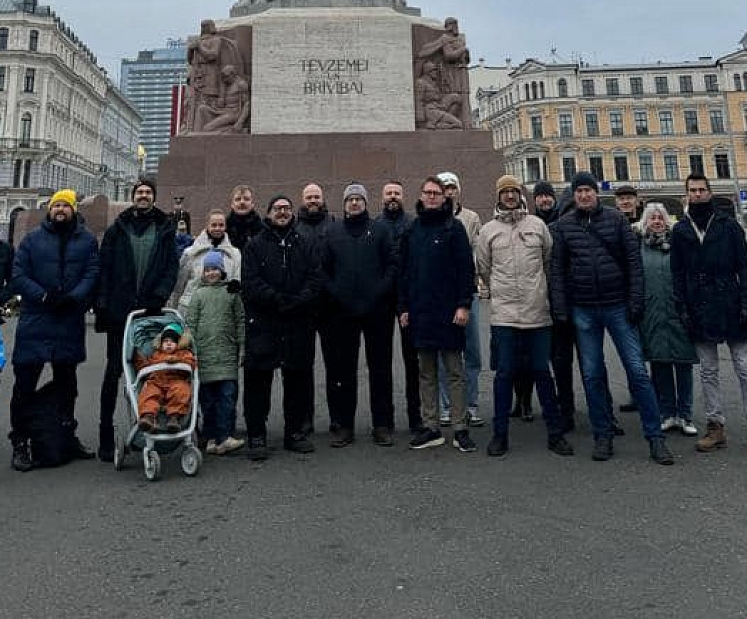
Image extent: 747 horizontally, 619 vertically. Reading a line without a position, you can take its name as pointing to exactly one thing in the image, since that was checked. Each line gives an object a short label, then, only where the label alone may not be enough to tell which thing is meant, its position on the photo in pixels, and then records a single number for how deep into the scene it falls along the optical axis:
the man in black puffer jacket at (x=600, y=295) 4.20
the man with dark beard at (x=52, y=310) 4.27
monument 11.70
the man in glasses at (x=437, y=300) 4.44
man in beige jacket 4.36
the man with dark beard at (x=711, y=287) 4.34
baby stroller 3.97
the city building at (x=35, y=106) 66.00
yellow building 63.97
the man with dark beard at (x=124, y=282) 4.39
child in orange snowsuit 4.00
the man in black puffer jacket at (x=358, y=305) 4.73
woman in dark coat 4.77
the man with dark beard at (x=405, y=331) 4.91
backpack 4.24
